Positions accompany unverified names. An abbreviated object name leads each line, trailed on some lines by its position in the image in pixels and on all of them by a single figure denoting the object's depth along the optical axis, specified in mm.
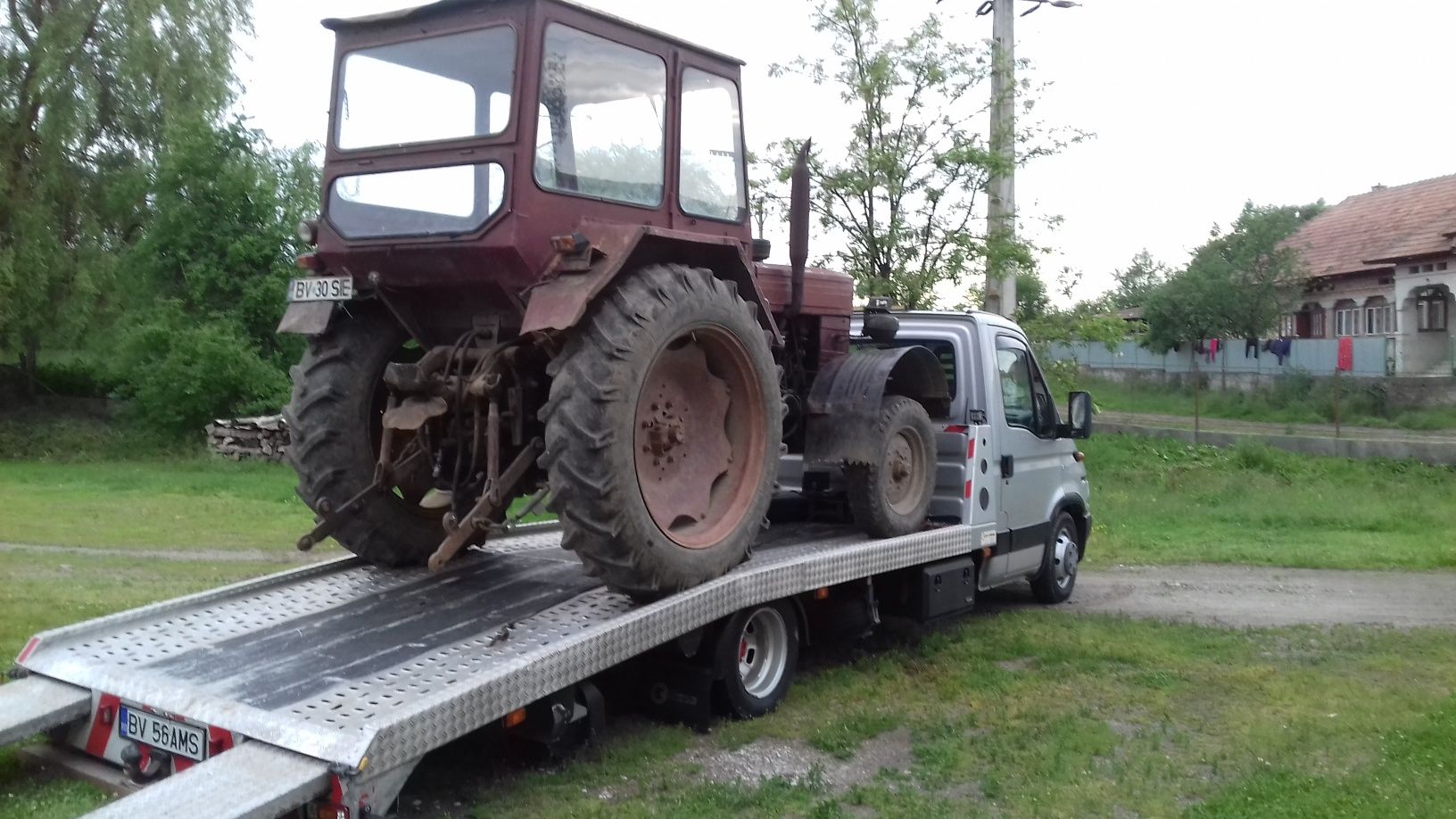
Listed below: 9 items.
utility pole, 14062
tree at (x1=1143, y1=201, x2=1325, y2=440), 30125
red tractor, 5211
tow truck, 3982
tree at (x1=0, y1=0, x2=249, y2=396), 21808
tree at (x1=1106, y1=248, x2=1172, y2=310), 34744
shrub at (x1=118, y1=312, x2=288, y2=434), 19781
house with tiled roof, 26672
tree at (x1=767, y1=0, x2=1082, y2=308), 14234
